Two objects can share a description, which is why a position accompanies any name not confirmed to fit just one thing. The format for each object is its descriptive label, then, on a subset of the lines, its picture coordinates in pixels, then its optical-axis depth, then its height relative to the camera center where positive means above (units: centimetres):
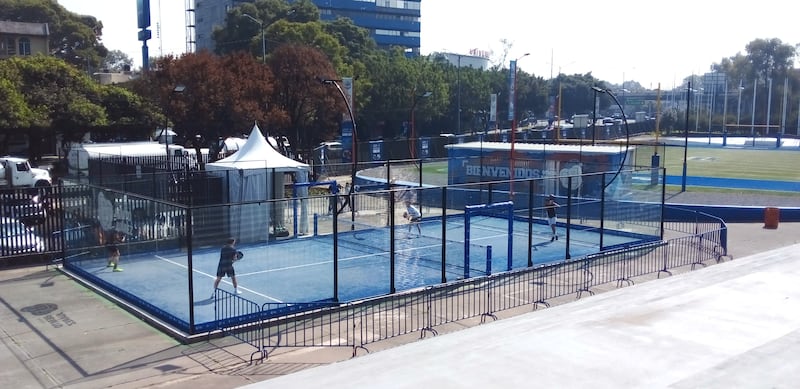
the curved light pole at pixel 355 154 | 2644 -127
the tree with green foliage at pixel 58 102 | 4550 +119
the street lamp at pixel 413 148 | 5112 -188
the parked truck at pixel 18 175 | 3756 -293
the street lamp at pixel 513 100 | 3385 +113
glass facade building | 12688 +1897
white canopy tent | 2039 -220
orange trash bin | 2875 -370
